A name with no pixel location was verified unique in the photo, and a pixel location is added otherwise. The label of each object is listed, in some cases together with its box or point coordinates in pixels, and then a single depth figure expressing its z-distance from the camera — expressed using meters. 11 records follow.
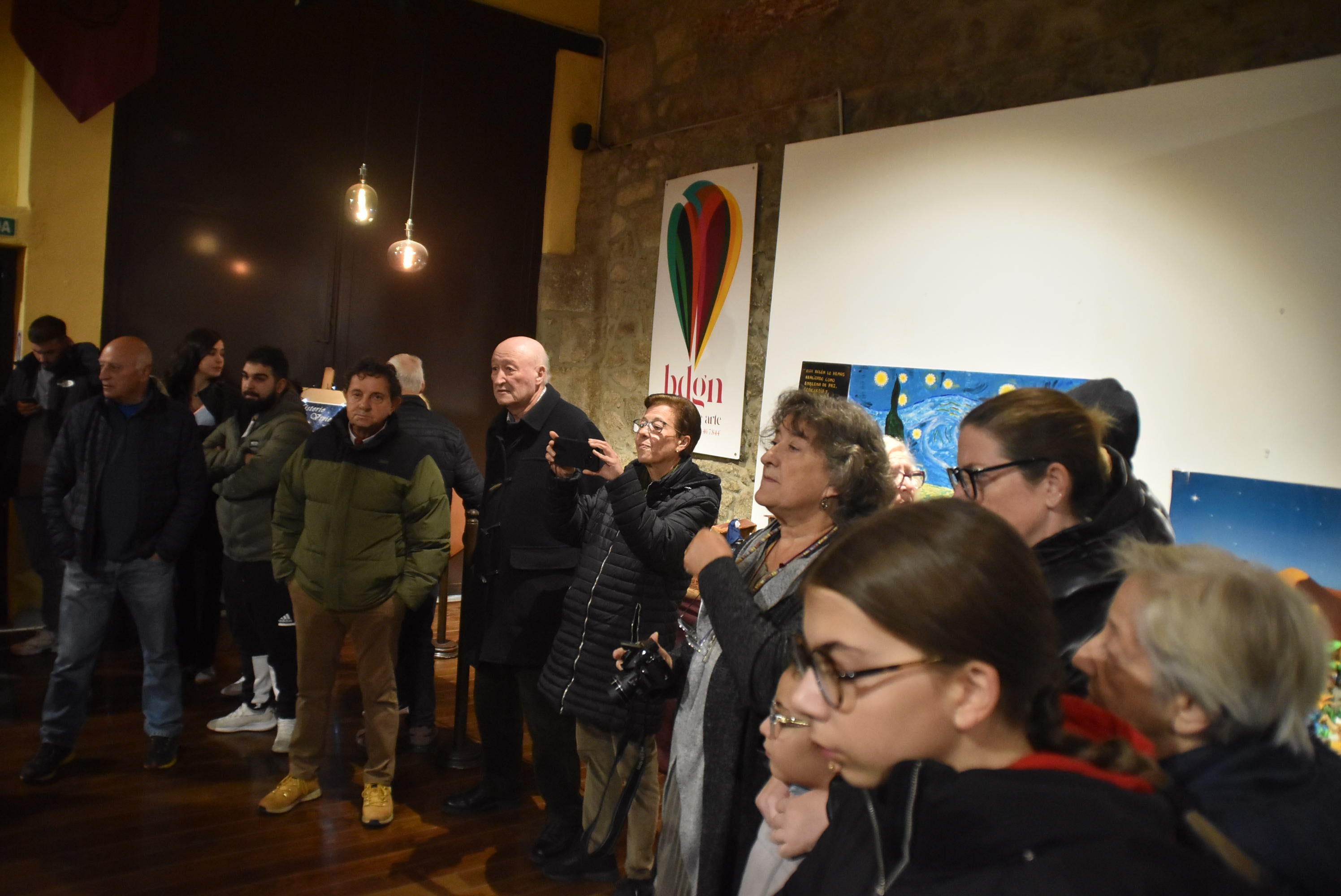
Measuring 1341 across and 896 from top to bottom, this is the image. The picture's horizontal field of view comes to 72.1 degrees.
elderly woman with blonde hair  0.93
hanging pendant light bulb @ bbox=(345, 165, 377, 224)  5.46
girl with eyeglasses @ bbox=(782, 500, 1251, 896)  0.78
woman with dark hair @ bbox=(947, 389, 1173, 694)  1.51
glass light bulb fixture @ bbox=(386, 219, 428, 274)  5.83
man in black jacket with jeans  3.38
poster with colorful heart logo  5.57
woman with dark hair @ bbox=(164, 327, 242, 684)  4.60
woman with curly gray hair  1.62
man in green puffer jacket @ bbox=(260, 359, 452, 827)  3.19
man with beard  3.80
